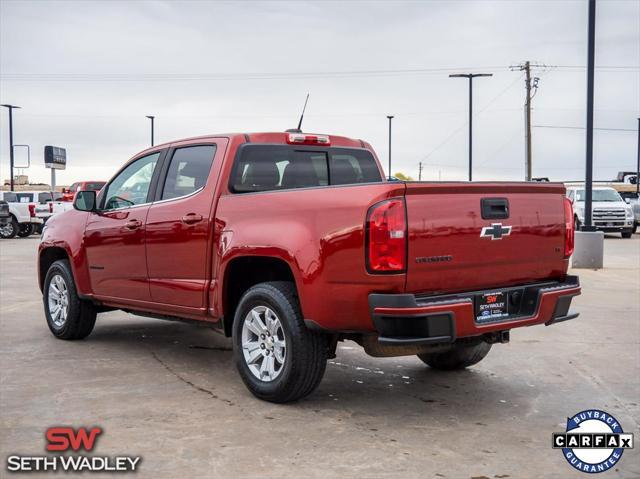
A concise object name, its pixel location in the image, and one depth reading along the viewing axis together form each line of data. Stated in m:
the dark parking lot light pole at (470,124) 40.84
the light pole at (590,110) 15.80
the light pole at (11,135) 47.59
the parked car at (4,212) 25.38
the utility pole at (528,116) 41.66
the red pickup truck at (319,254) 4.73
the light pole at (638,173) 56.91
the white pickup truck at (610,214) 27.20
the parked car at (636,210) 29.94
